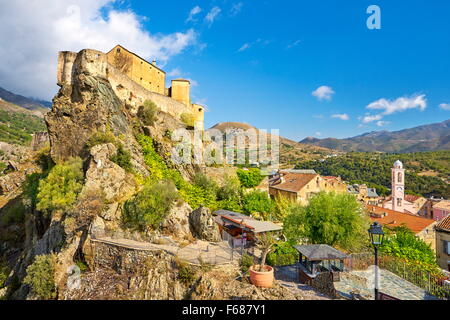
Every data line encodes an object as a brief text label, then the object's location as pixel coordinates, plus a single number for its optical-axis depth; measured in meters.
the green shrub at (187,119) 31.05
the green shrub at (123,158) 17.61
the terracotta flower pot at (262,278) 8.93
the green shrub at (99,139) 18.03
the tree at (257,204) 24.69
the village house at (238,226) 14.66
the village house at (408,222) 27.31
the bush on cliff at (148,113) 25.16
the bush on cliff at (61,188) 14.53
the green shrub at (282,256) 13.81
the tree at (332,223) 14.38
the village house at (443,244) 24.12
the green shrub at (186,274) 9.83
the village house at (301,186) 30.62
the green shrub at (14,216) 26.36
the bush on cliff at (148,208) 13.67
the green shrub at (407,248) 15.60
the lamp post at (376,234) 7.45
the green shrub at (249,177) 27.95
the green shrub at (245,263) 10.41
